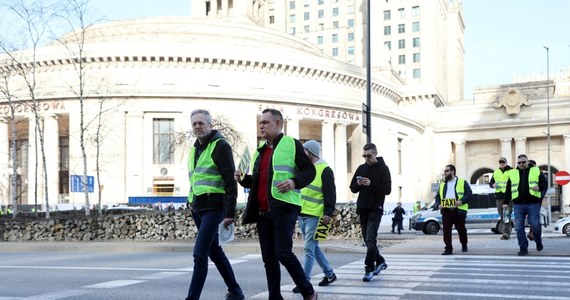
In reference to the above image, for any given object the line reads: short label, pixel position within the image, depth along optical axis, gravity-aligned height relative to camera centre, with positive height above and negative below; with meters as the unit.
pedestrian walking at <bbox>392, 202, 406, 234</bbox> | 32.28 -2.42
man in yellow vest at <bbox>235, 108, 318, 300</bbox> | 6.61 -0.27
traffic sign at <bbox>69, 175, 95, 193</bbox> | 27.78 -0.68
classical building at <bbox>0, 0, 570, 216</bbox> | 52.12 +5.47
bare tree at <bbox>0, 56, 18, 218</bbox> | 25.86 +0.61
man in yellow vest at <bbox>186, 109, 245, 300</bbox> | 6.95 -0.25
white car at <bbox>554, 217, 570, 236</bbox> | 22.06 -2.03
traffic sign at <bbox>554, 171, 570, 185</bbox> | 27.90 -0.56
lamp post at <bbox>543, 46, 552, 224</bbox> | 34.41 +6.20
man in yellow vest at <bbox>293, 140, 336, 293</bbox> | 8.95 -0.53
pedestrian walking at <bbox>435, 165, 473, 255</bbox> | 13.35 -0.71
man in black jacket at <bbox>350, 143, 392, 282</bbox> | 9.61 -0.36
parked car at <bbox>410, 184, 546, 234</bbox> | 29.05 -2.17
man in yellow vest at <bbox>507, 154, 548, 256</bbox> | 13.03 -0.58
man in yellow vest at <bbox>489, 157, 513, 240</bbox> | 17.98 -0.54
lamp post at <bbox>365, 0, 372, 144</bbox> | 17.95 +2.28
